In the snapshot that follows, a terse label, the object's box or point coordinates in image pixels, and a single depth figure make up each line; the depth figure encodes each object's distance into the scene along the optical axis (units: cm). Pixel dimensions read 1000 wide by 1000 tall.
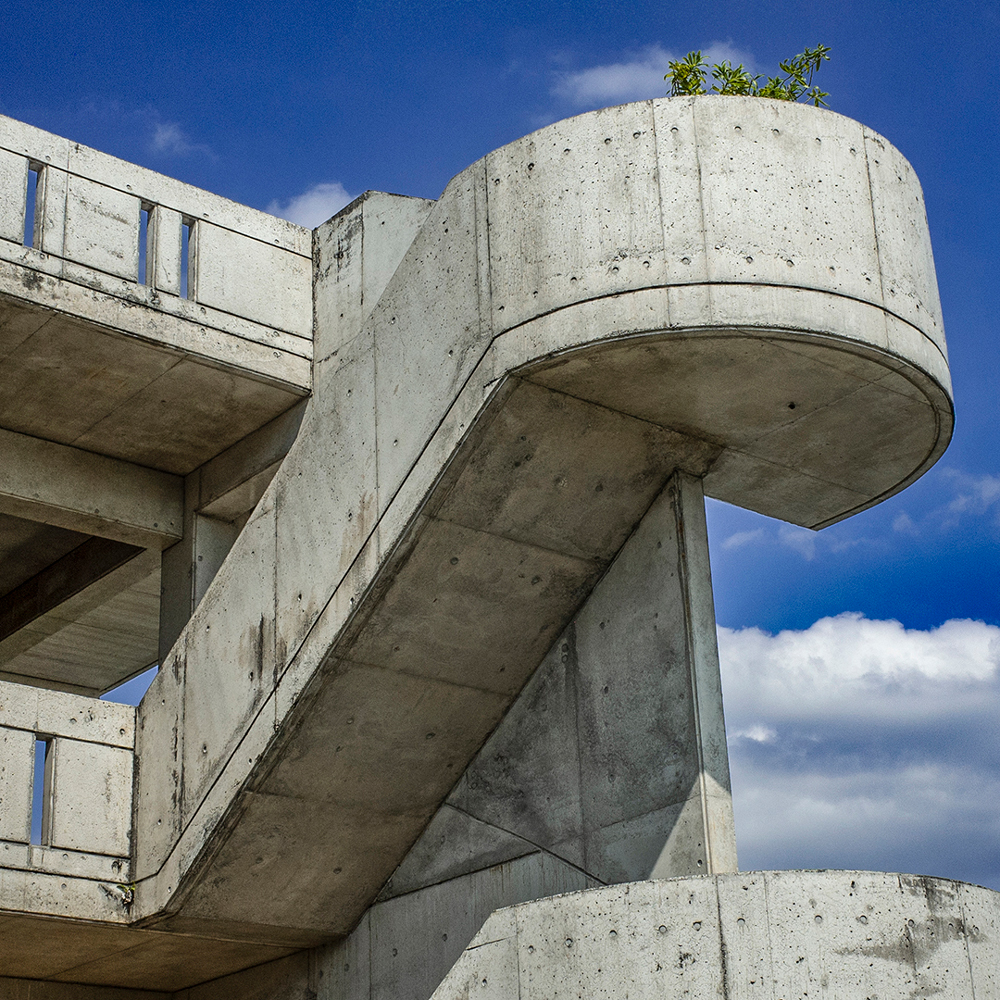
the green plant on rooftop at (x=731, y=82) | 948
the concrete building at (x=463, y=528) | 866
